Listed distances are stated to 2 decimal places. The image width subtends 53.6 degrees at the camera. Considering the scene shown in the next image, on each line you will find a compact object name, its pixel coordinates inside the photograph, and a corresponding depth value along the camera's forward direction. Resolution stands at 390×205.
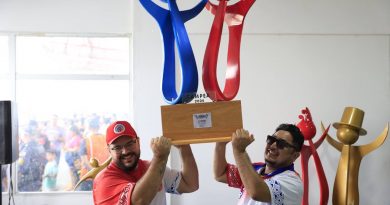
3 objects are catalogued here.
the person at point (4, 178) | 3.54
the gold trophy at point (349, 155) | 2.74
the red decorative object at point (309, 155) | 2.77
